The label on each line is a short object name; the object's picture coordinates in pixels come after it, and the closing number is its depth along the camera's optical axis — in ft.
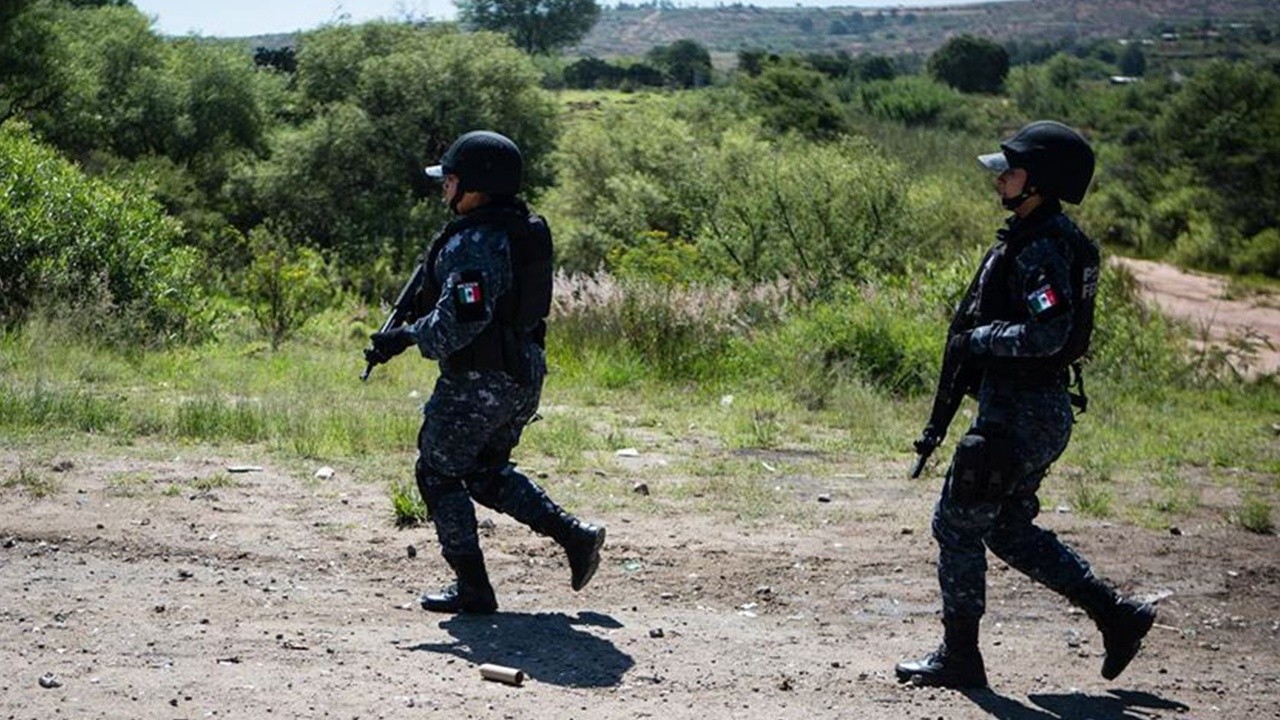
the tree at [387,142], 126.11
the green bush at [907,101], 231.30
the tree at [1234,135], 146.82
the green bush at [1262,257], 135.44
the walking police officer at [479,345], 20.54
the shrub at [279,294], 57.21
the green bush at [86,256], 48.98
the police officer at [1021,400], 18.11
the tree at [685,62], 328.90
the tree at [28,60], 110.83
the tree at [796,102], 157.69
